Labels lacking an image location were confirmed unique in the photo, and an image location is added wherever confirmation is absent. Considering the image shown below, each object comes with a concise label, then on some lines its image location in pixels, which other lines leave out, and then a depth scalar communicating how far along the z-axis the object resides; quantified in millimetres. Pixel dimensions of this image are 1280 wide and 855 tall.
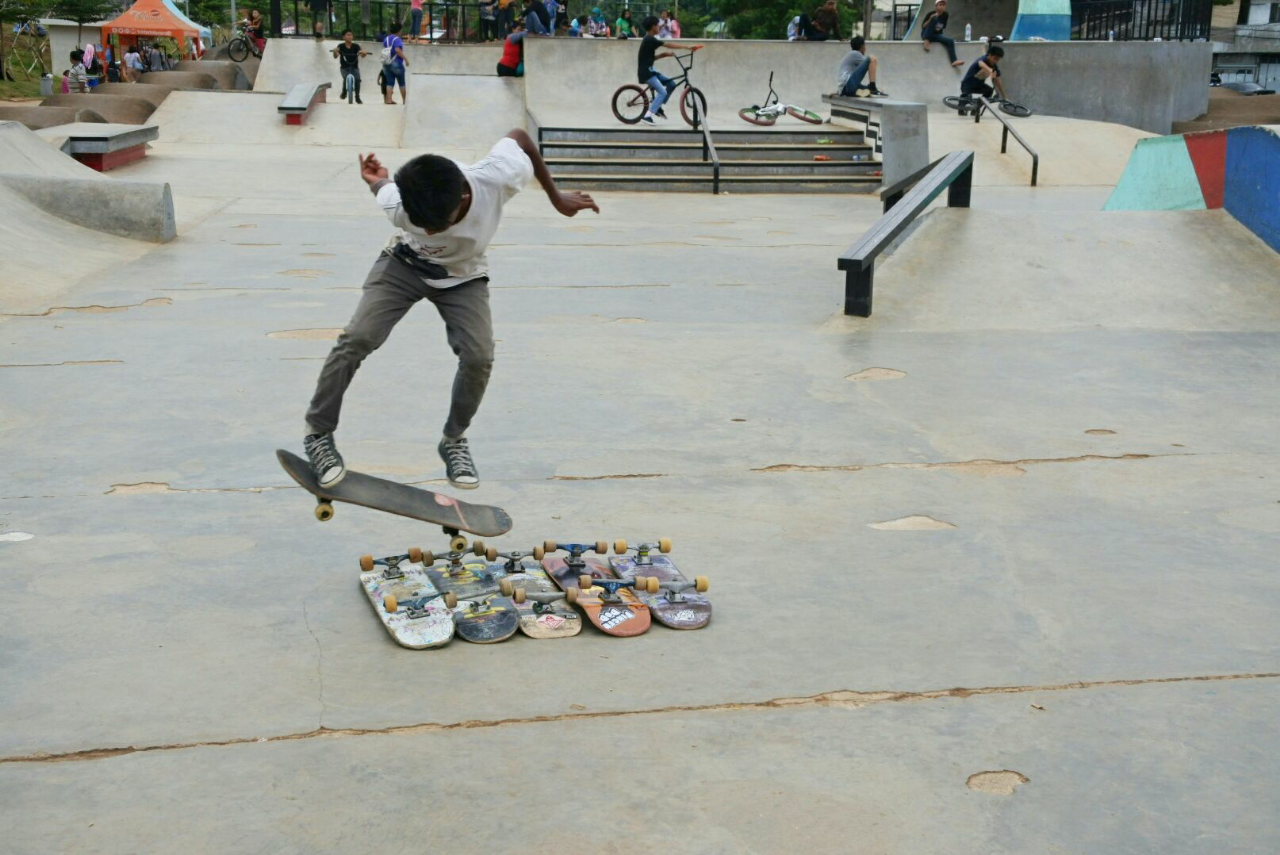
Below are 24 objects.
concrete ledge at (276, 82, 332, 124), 23219
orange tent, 35375
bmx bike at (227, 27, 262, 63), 36625
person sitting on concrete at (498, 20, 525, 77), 25609
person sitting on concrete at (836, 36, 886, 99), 22219
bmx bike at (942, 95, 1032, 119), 23219
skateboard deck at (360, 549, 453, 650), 3882
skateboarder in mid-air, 4355
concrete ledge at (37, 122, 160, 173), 16734
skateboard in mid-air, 4184
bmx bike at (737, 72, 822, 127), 21766
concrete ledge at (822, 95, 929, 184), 17922
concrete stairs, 18516
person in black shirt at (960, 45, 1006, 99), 23859
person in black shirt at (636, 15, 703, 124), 20141
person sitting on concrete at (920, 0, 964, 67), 27062
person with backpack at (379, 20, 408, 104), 26266
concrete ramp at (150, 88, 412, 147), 22656
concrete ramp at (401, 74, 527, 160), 22422
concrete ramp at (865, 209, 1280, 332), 8969
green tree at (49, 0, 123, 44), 39031
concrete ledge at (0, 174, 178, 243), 12078
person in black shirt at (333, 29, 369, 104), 26094
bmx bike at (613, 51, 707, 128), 20250
